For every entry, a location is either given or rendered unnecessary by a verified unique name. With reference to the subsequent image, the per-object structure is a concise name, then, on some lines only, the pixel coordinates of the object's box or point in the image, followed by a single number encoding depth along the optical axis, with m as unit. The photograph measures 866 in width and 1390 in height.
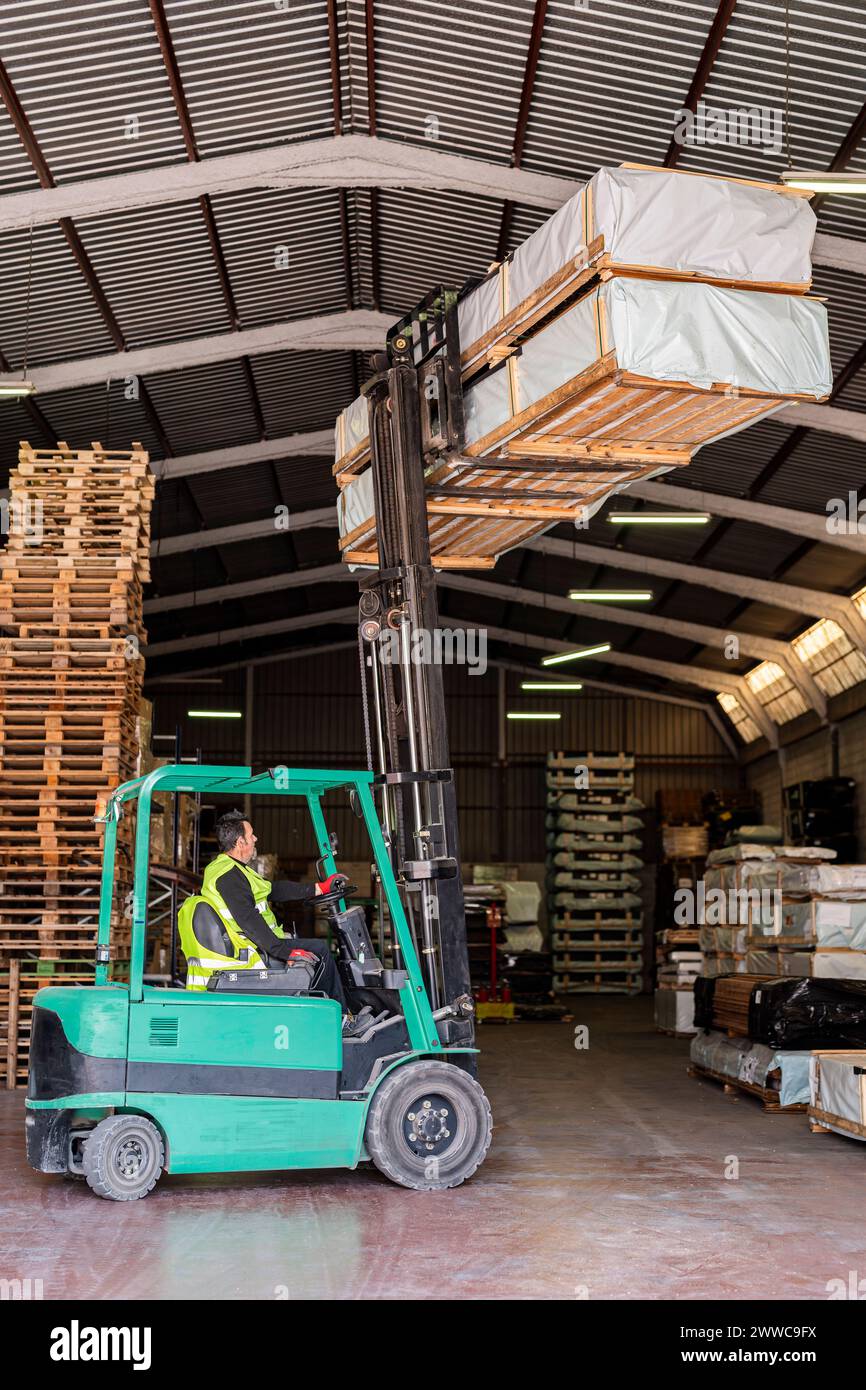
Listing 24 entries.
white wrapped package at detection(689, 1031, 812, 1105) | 10.16
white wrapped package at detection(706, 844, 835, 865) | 12.73
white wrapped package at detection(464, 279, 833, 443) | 6.32
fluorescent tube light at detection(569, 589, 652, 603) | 17.92
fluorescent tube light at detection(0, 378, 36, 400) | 11.55
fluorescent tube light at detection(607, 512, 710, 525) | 15.55
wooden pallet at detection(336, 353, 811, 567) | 6.71
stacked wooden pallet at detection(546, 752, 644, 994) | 25.36
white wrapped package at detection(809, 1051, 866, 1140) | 8.48
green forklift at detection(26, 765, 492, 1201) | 6.61
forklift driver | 6.88
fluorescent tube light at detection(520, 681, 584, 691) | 23.28
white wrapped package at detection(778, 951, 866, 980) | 11.60
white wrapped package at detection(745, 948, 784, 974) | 12.51
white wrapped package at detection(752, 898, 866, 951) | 11.70
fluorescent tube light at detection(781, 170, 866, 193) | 7.91
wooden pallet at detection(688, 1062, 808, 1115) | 10.24
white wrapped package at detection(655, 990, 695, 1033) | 16.66
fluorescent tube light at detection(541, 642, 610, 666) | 21.09
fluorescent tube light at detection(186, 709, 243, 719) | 23.94
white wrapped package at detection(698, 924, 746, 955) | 13.41
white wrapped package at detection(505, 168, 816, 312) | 6.36
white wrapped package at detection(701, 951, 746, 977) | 13.51
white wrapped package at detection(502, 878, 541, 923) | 22.45
